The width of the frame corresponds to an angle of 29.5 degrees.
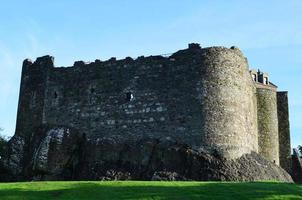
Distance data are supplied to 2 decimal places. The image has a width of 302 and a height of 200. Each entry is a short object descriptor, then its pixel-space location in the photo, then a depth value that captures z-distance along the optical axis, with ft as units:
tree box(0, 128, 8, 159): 162.32
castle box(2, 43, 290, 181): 134.51
